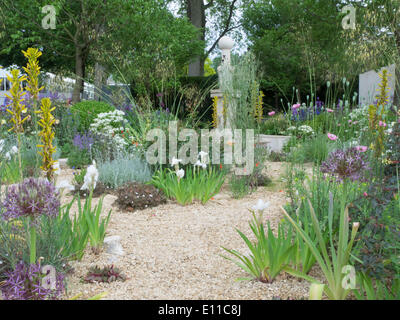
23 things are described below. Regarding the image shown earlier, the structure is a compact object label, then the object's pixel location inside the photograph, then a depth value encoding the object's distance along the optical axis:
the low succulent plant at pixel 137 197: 4.04
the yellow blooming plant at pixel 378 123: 2.52
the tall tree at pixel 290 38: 14.46
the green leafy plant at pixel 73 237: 2.48
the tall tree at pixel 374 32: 9.56
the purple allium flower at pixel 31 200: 1.86
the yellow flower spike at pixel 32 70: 2.14
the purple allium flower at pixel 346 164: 2.06
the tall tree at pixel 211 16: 16.72
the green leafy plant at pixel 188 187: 4.18
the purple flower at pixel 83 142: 6.38
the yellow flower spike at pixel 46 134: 2.05
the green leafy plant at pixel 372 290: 1.93
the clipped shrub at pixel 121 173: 4.85
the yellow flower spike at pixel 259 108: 5.19
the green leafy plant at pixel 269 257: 2.27
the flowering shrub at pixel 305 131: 6.68
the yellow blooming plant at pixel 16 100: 2.01
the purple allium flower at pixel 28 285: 2.04
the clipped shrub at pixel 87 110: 8.48
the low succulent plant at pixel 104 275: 2.41
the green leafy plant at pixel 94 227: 2.72
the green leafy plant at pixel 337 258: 2.01
